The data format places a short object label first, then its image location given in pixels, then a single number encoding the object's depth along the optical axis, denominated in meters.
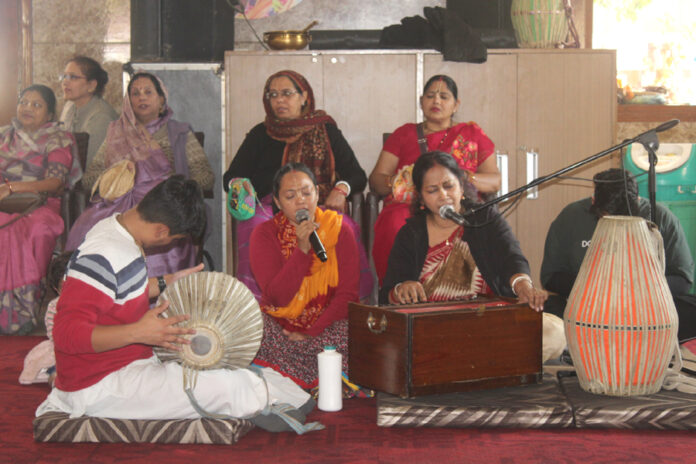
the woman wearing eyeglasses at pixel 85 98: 5.64
